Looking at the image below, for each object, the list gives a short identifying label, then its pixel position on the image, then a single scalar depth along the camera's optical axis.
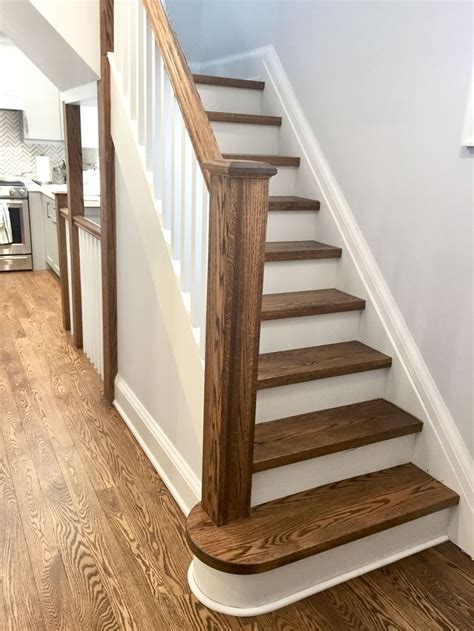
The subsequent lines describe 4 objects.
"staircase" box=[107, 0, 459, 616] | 1.68
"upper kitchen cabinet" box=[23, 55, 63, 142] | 6.09
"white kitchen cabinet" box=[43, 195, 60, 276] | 5.72
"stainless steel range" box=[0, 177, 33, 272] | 5.84
